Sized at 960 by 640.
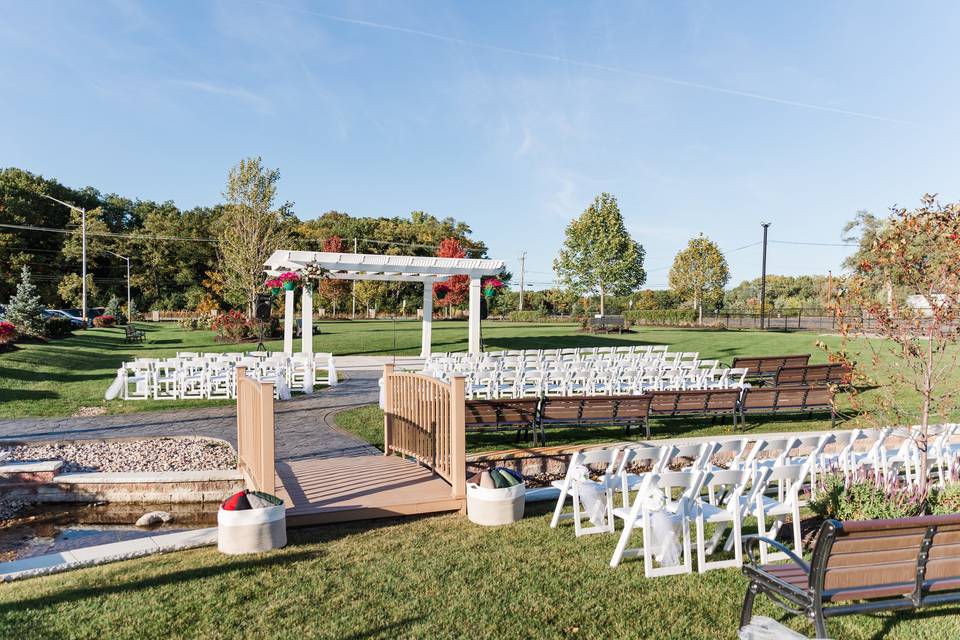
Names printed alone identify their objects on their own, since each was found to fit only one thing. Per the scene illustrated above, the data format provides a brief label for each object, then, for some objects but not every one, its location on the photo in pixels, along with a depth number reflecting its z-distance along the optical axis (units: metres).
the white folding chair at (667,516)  4.83
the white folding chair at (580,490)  5.84
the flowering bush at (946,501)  5.37
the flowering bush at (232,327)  30.86
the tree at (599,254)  43.41
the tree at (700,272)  52.69
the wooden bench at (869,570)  3.52
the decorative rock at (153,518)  7.37
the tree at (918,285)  5.39
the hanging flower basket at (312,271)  19.11
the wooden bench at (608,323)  38.28
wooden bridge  6.49
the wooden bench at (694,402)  10.23
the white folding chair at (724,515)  4.95
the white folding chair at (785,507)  5.18
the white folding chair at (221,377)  14.28
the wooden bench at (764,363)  15.51
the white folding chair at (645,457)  5.98
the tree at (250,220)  34.59
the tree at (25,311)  25.42
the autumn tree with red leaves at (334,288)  55.97
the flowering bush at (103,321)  41.16
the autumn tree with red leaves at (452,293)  52.62
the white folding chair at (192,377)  14.12
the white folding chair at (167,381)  13.95
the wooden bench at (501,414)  9.12
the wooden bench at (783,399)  10.62
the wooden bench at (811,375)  12.98
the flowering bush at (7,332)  20.38
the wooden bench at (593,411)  9.38
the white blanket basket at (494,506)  6.30
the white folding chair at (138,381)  13.92
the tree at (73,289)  53.19
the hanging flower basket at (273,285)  20.53
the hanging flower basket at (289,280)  19.56
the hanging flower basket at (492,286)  22.00
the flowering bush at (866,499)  5.28
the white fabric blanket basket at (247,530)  5.47
